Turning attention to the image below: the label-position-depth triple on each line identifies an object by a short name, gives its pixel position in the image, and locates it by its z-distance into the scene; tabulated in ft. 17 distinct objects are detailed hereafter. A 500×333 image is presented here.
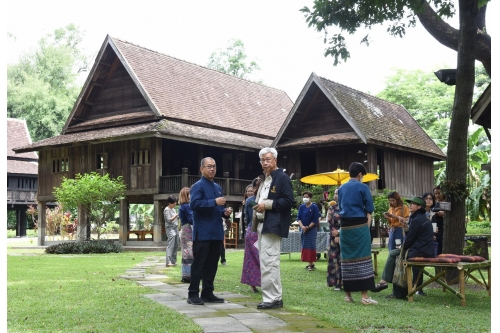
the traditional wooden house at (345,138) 78.18
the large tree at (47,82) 147.13
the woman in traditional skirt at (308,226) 42.52
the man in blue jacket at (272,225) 23.62
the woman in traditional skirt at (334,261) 30.40
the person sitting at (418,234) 27.27
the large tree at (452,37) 32.45
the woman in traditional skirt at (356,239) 25.39
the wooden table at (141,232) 89.34
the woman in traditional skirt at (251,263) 28.25
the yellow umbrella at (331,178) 49.83
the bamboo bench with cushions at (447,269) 25.46
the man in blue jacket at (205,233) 24.85
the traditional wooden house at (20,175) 131.75
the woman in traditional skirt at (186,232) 32.73
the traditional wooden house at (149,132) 77.92
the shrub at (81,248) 64.90
